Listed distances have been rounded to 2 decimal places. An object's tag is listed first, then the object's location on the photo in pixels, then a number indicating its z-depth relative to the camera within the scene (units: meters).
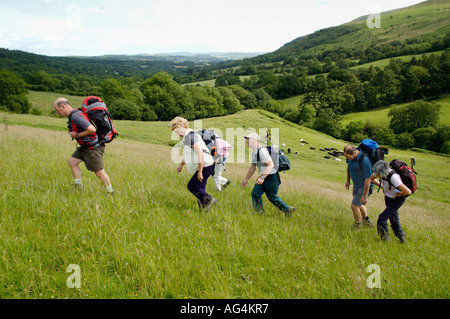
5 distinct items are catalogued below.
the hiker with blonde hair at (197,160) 5.36
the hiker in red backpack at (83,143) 5.31
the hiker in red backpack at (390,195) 5.27
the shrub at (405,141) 66.69
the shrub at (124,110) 63.66
